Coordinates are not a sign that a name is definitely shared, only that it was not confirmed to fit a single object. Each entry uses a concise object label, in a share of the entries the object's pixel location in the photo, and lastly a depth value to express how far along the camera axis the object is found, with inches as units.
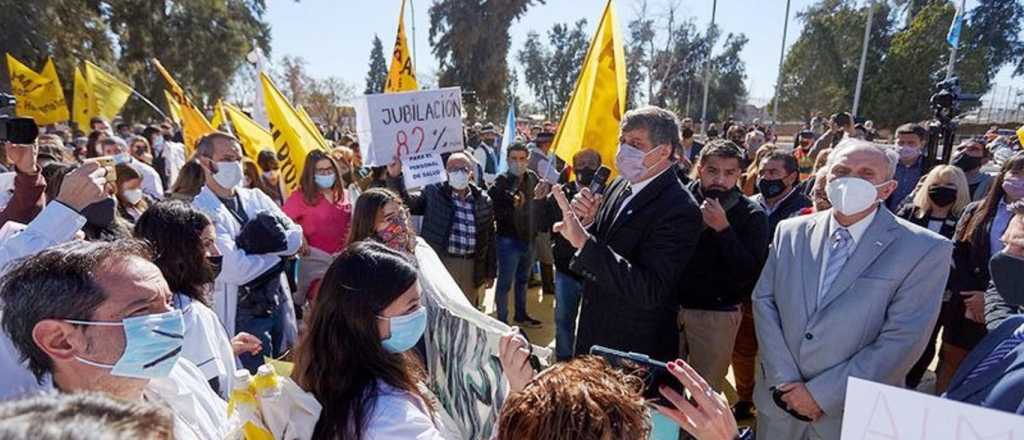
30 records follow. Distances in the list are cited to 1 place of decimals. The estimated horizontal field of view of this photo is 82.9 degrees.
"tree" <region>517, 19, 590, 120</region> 2190.0
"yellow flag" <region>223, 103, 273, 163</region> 238.8
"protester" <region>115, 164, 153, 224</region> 150.3
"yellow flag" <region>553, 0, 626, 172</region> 149.9
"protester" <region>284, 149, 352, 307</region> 164.9
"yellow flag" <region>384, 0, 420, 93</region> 223.1
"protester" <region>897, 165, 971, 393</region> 157.9
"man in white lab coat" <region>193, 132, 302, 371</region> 125.5
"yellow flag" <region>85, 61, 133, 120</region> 340.8
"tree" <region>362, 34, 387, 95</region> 2746.1
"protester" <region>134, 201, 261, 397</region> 85.1
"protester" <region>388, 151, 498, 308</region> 185.5
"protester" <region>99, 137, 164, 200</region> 222.4
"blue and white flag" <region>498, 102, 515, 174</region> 304.4
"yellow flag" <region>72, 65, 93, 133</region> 428.8
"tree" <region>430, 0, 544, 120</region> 1218.6
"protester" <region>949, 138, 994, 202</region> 217.0
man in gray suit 87.3
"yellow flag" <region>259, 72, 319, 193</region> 197.2
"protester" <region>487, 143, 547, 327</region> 215.6
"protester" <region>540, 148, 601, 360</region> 164.2
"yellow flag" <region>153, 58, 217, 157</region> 262.5
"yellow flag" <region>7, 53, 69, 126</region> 414.6
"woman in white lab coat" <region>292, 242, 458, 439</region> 59.7
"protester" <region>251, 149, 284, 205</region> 241.8
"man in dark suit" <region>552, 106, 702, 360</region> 97.0
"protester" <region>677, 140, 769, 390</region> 125.8
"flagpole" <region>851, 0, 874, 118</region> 854.8
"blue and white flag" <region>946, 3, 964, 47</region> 597.0
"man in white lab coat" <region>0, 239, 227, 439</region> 56.7
